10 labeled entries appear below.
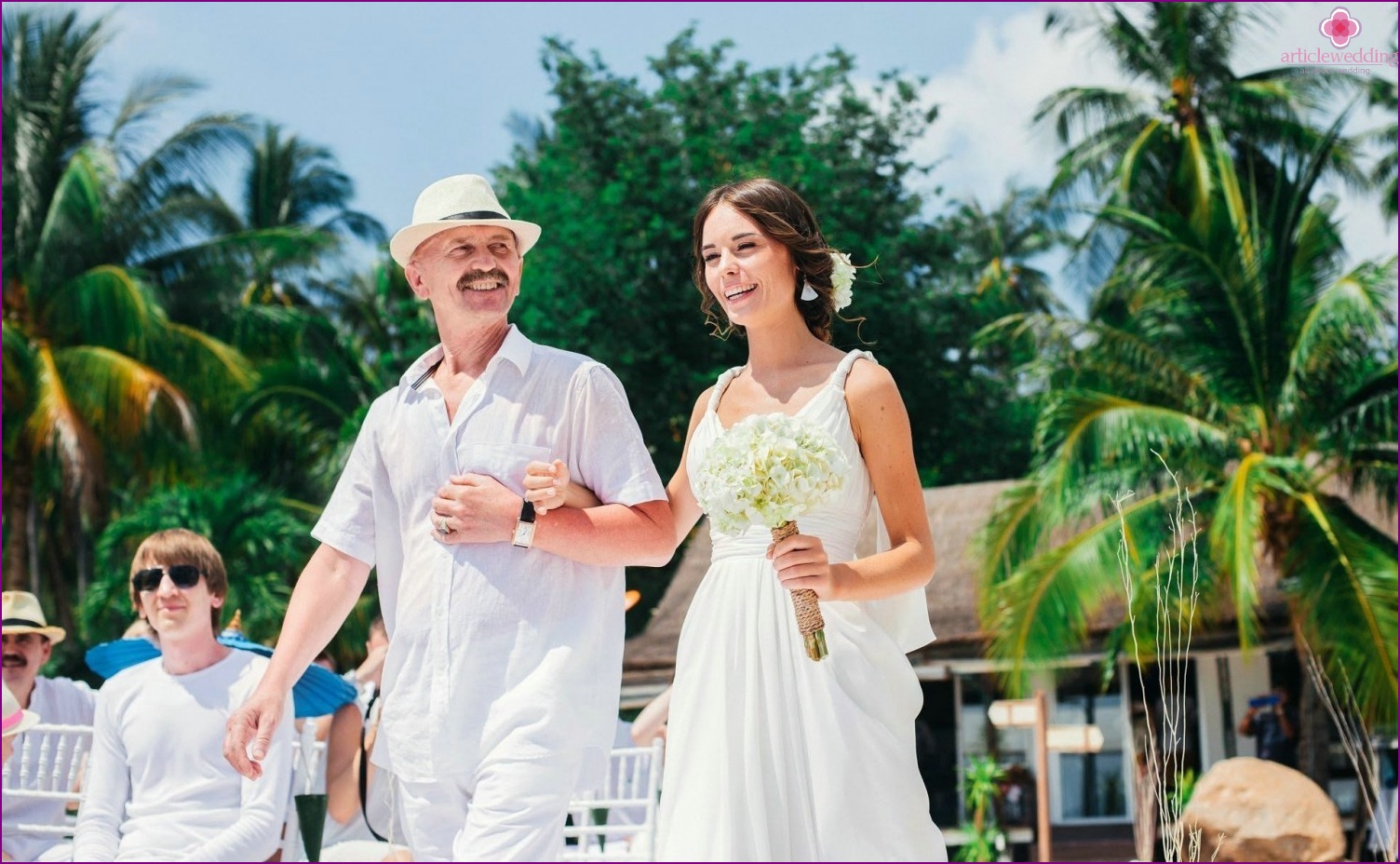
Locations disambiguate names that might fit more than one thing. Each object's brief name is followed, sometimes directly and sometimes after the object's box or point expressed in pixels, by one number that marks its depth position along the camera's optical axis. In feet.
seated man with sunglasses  19.07
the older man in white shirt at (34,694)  23.66
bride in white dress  13.07
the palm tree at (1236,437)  59.31
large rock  50.44
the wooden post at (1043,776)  49.70
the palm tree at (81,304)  90.79
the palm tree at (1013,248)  146.30
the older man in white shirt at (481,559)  12.87
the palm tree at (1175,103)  92.79
